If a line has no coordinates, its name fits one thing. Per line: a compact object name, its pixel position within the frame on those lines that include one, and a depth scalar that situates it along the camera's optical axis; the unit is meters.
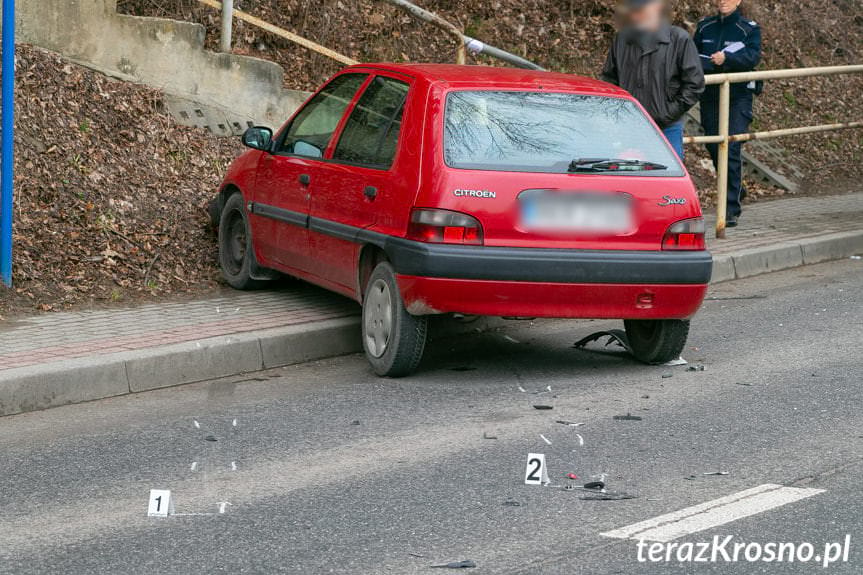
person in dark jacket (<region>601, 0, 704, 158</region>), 20.01
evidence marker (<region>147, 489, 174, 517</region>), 9.82
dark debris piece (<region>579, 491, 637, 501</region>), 10.15
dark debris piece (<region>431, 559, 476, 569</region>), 8.67
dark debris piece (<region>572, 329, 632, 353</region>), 15.92
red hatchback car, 13.62
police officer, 23.78
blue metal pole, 16.04
